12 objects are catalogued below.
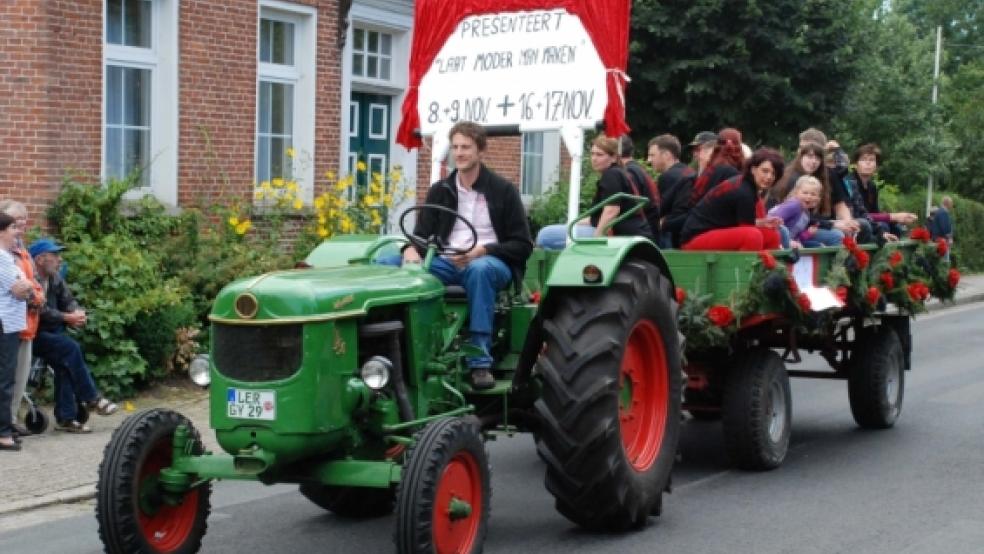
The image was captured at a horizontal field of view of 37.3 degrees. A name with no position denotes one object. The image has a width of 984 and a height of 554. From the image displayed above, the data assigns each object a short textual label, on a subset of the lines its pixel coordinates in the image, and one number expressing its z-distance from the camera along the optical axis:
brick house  12.51
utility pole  32.50
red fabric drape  10.15
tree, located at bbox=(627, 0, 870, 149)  21.47
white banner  10.20
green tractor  6.30
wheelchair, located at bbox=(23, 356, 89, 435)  10.48
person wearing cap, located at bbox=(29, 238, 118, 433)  10.56
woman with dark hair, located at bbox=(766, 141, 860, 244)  10.91
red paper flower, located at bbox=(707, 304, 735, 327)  8.73
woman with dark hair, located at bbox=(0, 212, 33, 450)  10.01
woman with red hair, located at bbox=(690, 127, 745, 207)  9.98
